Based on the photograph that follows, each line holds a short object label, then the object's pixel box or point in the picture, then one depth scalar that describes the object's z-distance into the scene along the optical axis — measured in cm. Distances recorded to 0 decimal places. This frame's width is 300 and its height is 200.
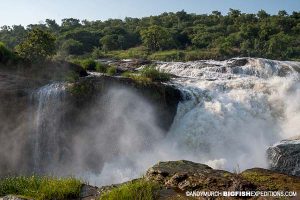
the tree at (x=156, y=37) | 5988
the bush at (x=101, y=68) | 2579
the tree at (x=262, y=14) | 8731
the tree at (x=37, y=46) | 2012
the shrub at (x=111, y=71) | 2564
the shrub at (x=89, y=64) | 2564
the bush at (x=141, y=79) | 1942
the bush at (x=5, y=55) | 1955
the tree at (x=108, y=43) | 6461
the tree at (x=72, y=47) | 5962
